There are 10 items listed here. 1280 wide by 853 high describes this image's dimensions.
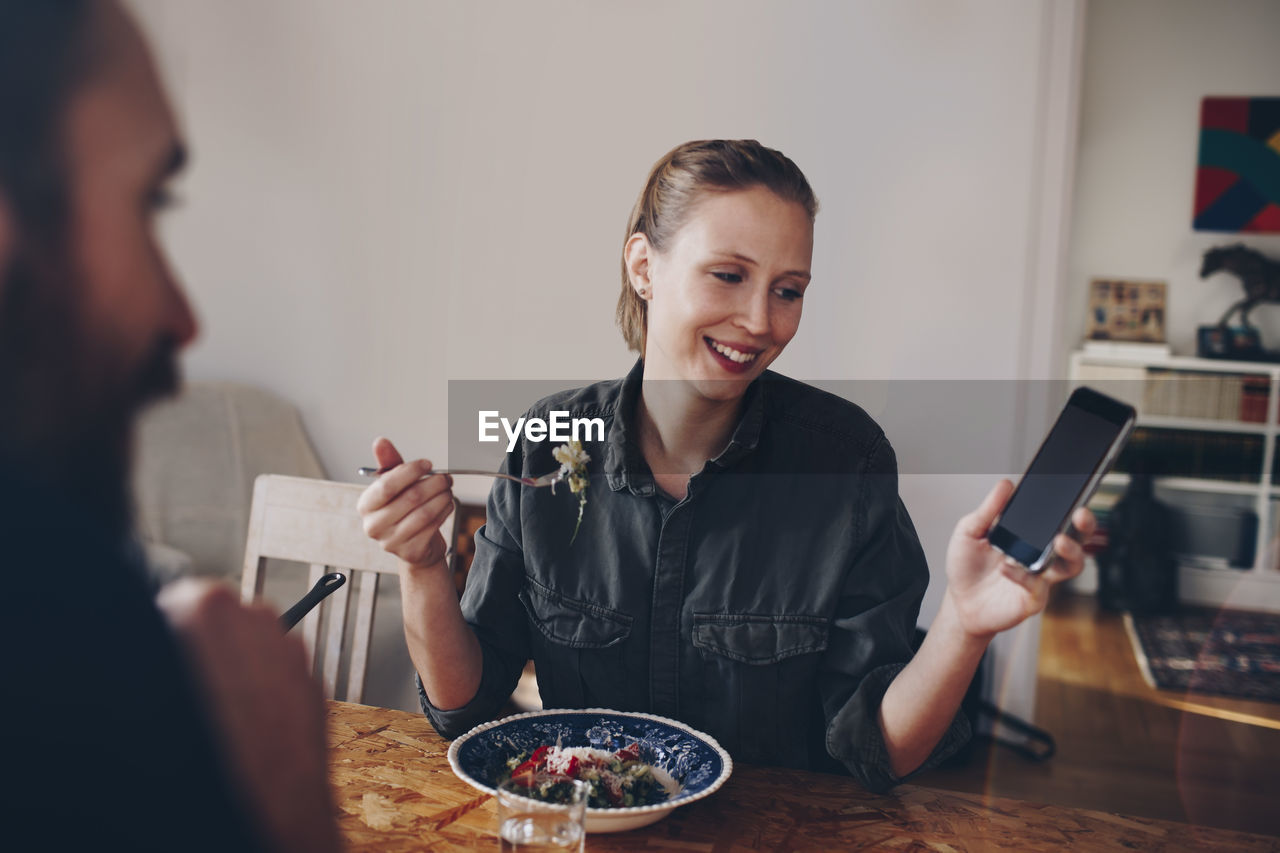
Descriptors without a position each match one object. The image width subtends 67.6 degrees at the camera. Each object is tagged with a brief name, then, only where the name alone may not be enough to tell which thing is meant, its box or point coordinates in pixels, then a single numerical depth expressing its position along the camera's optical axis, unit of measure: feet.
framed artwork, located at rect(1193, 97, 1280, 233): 13.82
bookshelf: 13.53
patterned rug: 10.32
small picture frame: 14.35
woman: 3.77
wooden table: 2.73
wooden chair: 4.67
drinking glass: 2.35
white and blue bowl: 2.92
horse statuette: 13.56
